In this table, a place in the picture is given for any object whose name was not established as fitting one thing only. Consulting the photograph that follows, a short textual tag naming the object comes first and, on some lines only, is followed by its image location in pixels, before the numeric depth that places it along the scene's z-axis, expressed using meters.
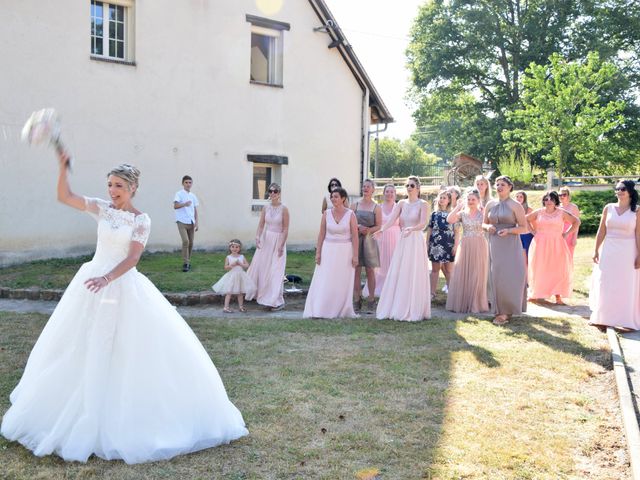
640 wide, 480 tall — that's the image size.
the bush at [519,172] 29.70
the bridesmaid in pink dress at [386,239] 11.78
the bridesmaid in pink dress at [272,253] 10.75
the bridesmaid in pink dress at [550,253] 11.73
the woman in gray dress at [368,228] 10.57
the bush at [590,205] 24.70
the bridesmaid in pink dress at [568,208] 12.25
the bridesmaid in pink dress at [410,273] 9.82
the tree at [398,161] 68.12
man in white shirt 14.02
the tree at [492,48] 38.44
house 14.51
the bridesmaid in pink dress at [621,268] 9.22
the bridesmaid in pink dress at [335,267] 10.03
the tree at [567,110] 31.02
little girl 10.43
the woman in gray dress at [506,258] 9.50
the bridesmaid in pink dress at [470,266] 10.55
